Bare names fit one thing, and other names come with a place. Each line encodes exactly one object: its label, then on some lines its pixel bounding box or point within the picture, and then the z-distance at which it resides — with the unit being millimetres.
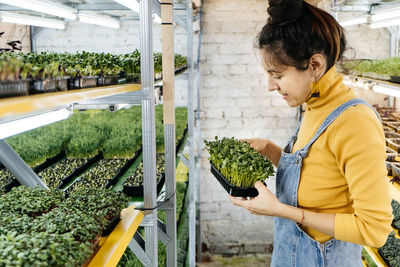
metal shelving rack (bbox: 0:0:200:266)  876
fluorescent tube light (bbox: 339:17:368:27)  2843
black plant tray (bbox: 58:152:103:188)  2154
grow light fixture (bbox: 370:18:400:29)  2600
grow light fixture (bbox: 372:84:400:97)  2053
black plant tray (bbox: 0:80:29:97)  729
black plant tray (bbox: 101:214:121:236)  1305
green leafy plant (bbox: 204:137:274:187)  1722
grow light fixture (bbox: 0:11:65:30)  2189
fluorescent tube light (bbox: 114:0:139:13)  1350
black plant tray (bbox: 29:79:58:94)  867
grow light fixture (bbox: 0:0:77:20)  1582
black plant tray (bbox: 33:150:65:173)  2337
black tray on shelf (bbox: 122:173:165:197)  2044
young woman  1210
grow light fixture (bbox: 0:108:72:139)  914
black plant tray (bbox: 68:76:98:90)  1132
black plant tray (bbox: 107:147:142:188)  2208
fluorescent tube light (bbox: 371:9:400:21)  2259
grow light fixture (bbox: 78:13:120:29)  2688
